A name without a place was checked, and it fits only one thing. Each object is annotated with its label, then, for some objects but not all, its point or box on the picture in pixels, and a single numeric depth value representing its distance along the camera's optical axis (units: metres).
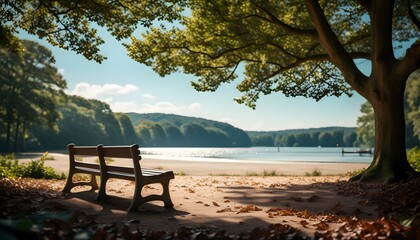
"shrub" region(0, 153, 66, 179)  12.24
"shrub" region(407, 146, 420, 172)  12.94
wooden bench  6.34
